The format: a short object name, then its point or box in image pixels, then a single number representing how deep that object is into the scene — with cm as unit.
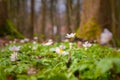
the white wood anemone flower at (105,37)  240
